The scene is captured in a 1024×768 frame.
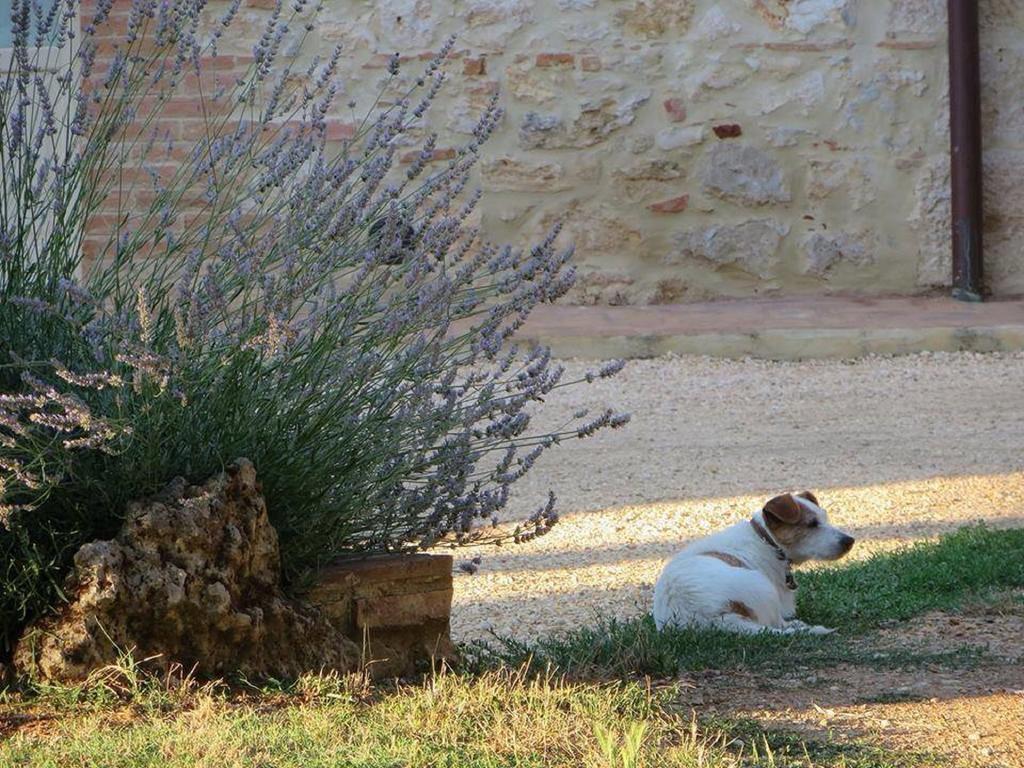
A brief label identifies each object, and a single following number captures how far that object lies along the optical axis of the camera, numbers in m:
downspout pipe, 17.31
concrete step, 15.93
